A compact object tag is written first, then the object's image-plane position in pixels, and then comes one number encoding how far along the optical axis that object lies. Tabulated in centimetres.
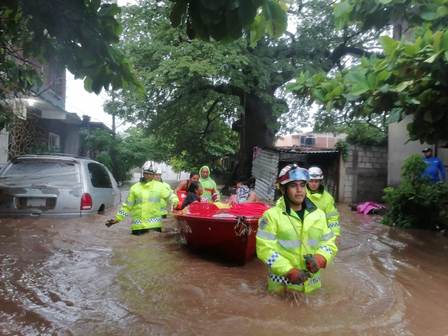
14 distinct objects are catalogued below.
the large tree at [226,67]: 1564
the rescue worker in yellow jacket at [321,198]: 625
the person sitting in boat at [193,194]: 852
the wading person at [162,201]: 764
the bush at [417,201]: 1025
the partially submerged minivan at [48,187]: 786
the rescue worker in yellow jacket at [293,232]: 417
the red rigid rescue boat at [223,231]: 641
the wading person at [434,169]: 1098
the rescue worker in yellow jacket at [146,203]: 742
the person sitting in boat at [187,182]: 912
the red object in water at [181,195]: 878
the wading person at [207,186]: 1015
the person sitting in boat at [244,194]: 890
